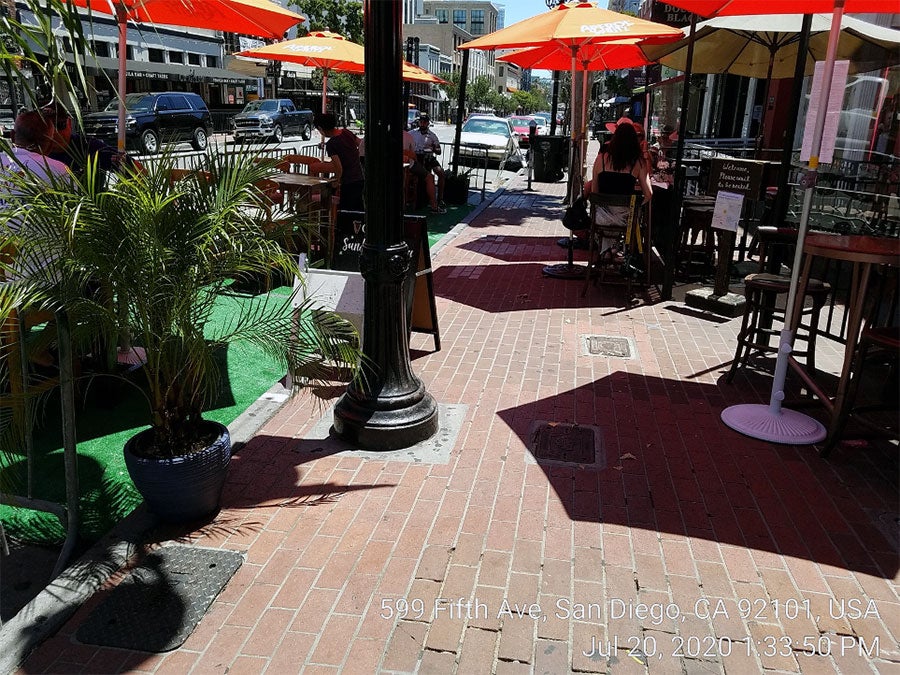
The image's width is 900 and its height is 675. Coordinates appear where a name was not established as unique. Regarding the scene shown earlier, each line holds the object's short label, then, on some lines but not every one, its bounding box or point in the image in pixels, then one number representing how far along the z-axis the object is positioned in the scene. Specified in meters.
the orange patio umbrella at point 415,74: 11.84
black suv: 20.64
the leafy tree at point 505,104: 98.69
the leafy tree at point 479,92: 87.62
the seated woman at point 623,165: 7.28
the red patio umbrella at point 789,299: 4.11
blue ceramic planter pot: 3.16
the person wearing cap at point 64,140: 4.33
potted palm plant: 2.90
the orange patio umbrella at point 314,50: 9.68
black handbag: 7.89
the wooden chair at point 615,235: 7.22
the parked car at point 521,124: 32.34
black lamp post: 3.78
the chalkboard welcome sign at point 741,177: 6.62
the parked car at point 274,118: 27.89
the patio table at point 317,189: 7.75
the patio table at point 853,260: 3.85
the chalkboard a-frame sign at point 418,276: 5.43
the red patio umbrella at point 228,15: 6.06
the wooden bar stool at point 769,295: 4.89
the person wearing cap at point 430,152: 12.97
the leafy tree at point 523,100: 106.62
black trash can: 18.30
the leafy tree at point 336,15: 36.28
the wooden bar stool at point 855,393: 3.84
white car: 19.67
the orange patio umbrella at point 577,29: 7.17
